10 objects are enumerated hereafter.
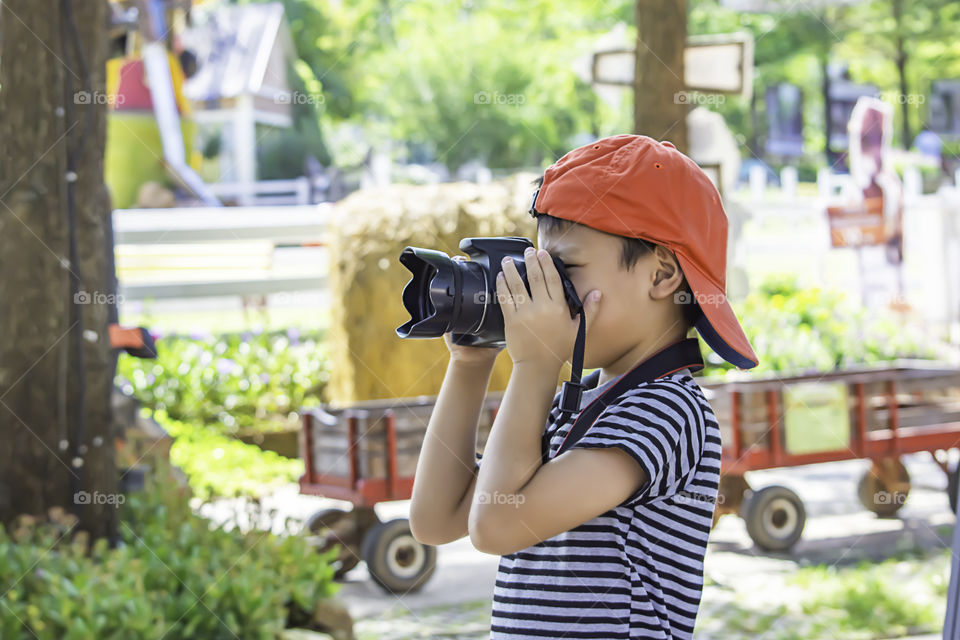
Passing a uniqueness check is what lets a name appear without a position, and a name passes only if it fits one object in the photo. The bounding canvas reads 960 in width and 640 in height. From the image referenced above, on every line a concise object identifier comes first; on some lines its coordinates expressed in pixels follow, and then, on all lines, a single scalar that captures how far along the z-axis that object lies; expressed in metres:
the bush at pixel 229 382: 7.38
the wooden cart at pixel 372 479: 4.70
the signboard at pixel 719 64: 4.88
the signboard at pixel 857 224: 11.14
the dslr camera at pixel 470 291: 1.40
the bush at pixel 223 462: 6.34
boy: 1.33
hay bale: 6.75
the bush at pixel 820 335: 8.36
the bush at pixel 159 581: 2.75
